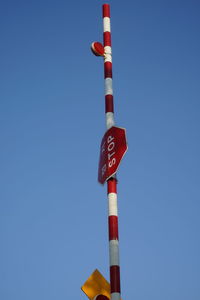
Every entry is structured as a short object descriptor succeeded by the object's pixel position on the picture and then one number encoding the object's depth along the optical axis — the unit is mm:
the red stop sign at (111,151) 7801
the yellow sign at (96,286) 7559
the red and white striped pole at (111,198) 6922
